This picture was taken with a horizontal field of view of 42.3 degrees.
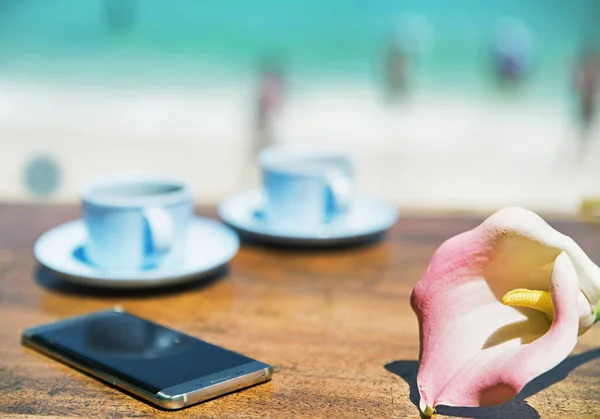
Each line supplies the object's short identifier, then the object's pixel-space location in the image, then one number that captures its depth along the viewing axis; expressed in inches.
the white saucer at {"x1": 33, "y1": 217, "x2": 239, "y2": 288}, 28.2
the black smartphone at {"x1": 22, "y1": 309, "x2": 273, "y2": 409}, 19.9
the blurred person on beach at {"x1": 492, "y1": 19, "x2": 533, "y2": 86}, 212.8
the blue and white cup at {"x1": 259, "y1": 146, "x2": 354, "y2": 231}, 34.7
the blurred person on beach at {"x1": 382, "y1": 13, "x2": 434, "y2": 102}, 197.8
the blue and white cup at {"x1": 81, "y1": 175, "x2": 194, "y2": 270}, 28.7
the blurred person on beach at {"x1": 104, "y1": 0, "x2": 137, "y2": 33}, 224.8
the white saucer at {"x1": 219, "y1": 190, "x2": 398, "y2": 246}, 34.4
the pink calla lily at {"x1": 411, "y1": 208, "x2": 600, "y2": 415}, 17.5
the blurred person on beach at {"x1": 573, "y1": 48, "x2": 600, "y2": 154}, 173.9
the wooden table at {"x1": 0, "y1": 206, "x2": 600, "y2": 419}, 19.9
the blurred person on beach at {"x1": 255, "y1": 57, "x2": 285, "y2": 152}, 168.6
